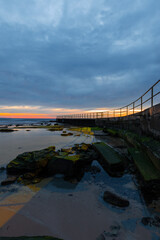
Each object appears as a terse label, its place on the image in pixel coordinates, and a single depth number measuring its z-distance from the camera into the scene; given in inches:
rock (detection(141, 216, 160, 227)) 86.2
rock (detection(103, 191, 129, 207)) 105.5
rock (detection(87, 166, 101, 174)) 180.5
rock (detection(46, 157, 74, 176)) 162.4
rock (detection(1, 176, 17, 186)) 141.5
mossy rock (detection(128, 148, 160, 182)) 126.7
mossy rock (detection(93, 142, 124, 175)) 176.6
